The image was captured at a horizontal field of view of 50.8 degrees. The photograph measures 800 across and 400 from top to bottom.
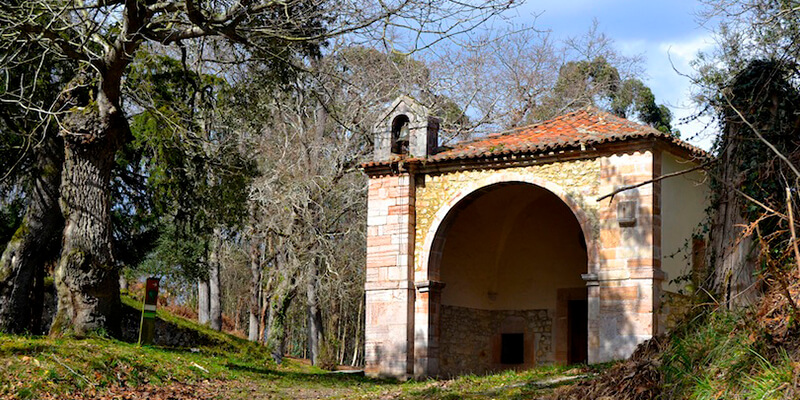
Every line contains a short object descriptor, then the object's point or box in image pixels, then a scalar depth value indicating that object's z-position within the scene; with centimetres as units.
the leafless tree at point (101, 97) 1124
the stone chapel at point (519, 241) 1472
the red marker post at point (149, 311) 1382
